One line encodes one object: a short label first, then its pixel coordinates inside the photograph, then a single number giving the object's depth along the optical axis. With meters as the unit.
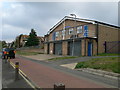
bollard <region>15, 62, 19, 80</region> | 4.84
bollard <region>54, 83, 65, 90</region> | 2.06
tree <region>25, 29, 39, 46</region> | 40.71
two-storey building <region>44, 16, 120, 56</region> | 14.58
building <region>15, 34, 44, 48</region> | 50.58
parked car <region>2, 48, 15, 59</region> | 14.45
